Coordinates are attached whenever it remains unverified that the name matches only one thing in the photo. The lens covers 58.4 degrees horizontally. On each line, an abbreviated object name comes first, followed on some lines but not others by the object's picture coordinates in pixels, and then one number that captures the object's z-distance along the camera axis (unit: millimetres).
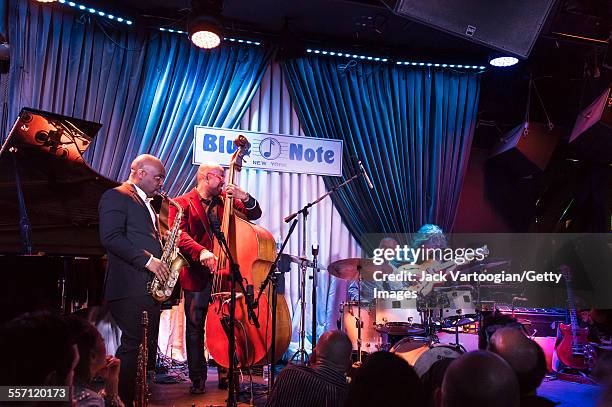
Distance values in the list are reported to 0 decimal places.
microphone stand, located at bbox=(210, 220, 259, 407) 3715
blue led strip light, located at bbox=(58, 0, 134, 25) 6250
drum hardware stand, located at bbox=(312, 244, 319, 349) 5148
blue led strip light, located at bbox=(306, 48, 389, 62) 7660
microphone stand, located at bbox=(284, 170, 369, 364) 5494
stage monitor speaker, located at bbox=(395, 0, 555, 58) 4633
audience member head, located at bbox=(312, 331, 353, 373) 2504
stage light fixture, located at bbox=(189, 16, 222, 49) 5898
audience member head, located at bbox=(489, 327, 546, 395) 2221
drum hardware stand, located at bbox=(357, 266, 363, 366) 5868
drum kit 5676
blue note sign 6973
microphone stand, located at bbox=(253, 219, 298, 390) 4184
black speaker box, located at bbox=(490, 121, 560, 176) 7906
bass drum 3545
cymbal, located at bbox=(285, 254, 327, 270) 5410
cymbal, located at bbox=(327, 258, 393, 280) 5957
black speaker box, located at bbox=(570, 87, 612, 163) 6652
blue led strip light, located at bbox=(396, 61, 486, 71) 8047
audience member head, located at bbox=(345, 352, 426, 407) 1768
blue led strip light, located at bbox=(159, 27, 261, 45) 6969
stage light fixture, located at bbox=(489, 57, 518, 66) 7405
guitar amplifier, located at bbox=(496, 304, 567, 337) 6910
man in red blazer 4840
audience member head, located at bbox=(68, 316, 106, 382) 2199
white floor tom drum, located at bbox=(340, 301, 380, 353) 6406
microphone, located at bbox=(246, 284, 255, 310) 4023
